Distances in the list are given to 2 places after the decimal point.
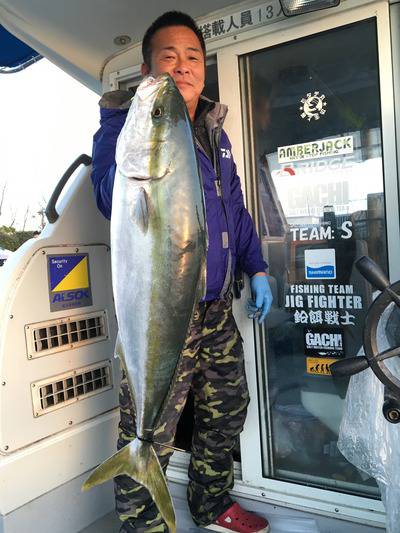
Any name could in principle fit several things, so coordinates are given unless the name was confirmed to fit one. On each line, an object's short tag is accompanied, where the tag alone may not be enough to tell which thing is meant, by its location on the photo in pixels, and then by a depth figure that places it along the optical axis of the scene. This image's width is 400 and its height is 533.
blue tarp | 3.05
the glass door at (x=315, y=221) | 2.26
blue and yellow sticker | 2.33
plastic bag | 1.64
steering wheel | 1.53
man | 1.96
